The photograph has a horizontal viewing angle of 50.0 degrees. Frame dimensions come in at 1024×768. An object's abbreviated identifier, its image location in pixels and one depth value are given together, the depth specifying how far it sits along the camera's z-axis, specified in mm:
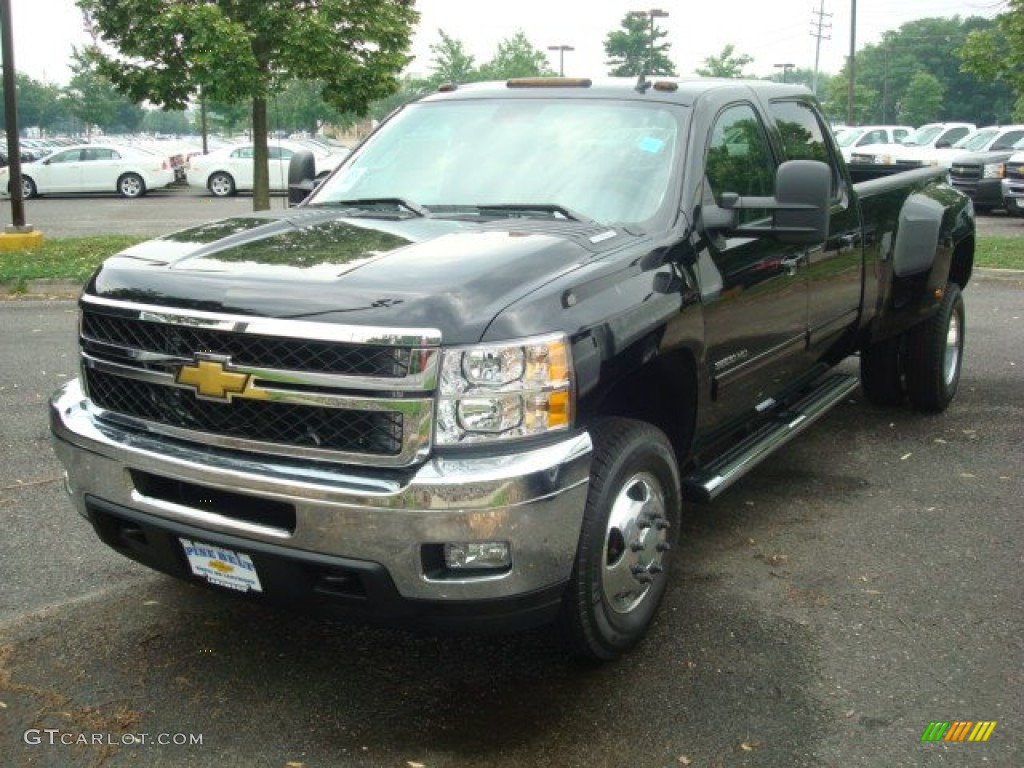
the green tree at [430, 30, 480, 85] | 49719
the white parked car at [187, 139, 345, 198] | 28641
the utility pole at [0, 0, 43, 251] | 14539
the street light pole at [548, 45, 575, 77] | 63000
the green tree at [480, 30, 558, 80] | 58781
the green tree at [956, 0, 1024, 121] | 17828
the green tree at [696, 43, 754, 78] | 70750
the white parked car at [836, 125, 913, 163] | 33128
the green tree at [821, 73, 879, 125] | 82688
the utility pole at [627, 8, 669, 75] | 52581
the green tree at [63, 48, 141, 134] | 60688
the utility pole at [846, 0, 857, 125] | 48750
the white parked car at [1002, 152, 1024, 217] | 19609
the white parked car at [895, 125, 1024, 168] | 24234
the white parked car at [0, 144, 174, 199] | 28219
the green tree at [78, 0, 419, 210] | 14992
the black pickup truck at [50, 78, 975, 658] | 3025
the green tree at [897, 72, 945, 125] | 92812
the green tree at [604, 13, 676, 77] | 79062
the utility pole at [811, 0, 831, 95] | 77750
